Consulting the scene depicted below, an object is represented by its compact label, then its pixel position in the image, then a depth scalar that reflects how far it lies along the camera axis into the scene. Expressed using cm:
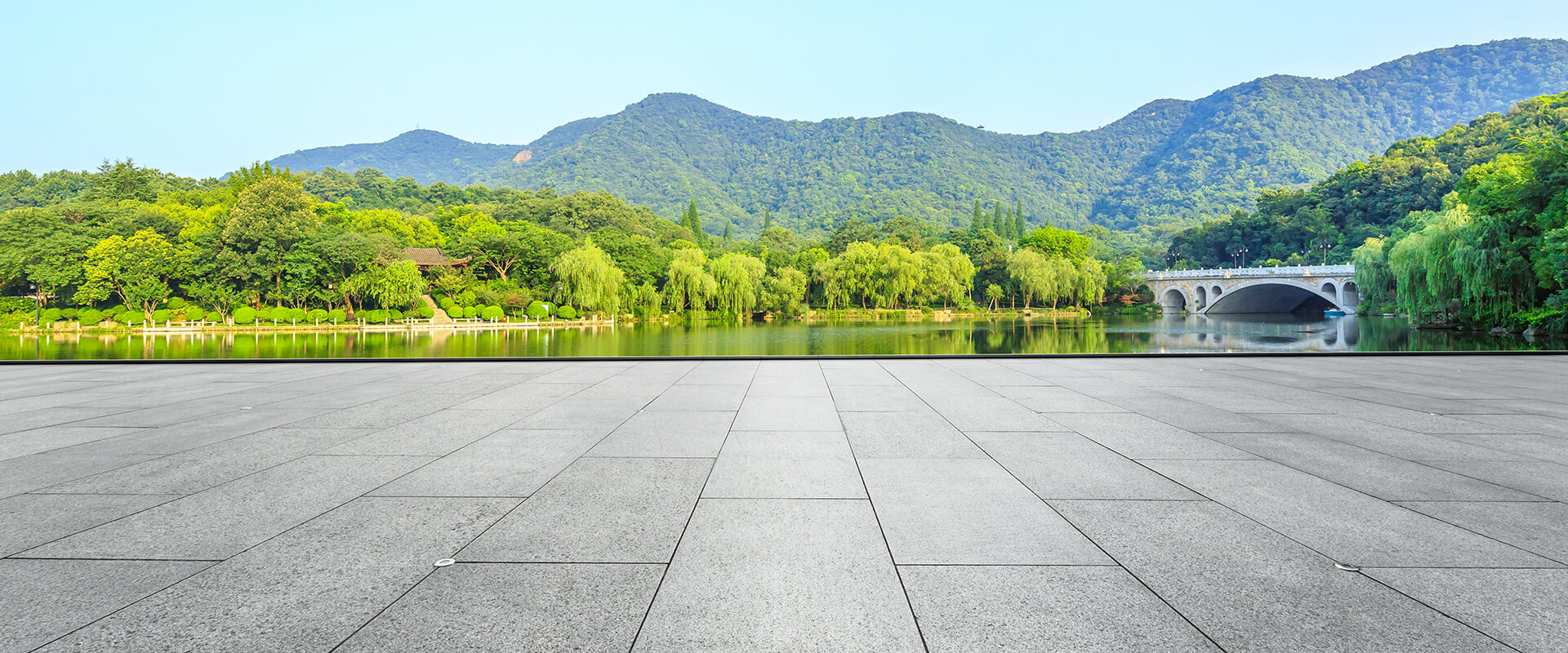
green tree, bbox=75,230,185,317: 4031
